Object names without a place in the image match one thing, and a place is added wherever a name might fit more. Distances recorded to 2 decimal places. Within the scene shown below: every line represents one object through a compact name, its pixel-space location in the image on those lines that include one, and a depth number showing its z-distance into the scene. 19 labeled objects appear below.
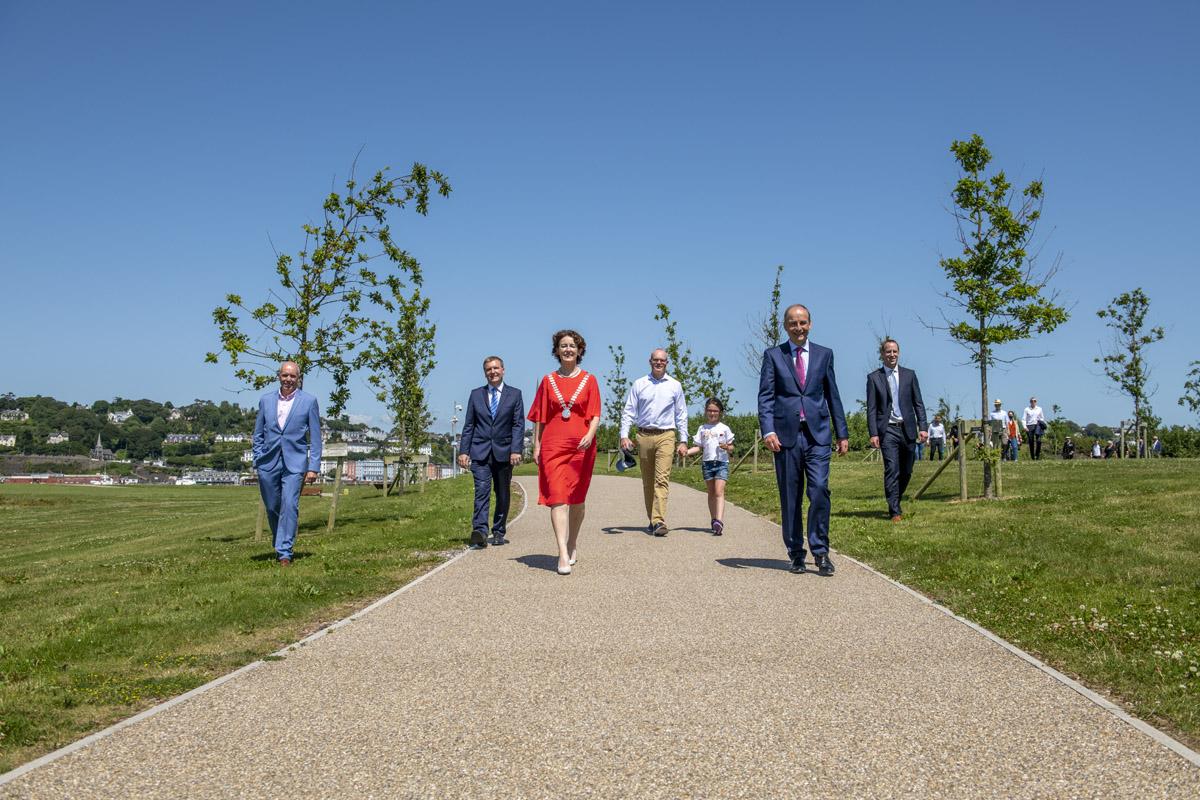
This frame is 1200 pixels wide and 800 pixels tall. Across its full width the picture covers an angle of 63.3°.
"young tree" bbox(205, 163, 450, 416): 13.91
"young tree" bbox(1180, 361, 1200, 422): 44.62
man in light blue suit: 10.53
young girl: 12.23
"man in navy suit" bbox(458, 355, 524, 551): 11.45
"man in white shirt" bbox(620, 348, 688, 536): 11.89
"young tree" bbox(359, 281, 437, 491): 30.35
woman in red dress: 9.21
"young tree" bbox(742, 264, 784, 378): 30.94
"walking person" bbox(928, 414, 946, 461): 32.69
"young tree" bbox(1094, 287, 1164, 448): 39.53
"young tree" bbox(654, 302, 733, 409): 36.88
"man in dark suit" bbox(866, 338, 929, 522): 12.45
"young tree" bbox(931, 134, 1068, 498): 15.70
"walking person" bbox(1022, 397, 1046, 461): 31.50
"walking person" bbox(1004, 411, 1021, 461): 31.58
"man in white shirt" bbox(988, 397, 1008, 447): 29.84
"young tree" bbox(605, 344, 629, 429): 48.81
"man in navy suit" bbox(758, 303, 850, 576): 8.77
